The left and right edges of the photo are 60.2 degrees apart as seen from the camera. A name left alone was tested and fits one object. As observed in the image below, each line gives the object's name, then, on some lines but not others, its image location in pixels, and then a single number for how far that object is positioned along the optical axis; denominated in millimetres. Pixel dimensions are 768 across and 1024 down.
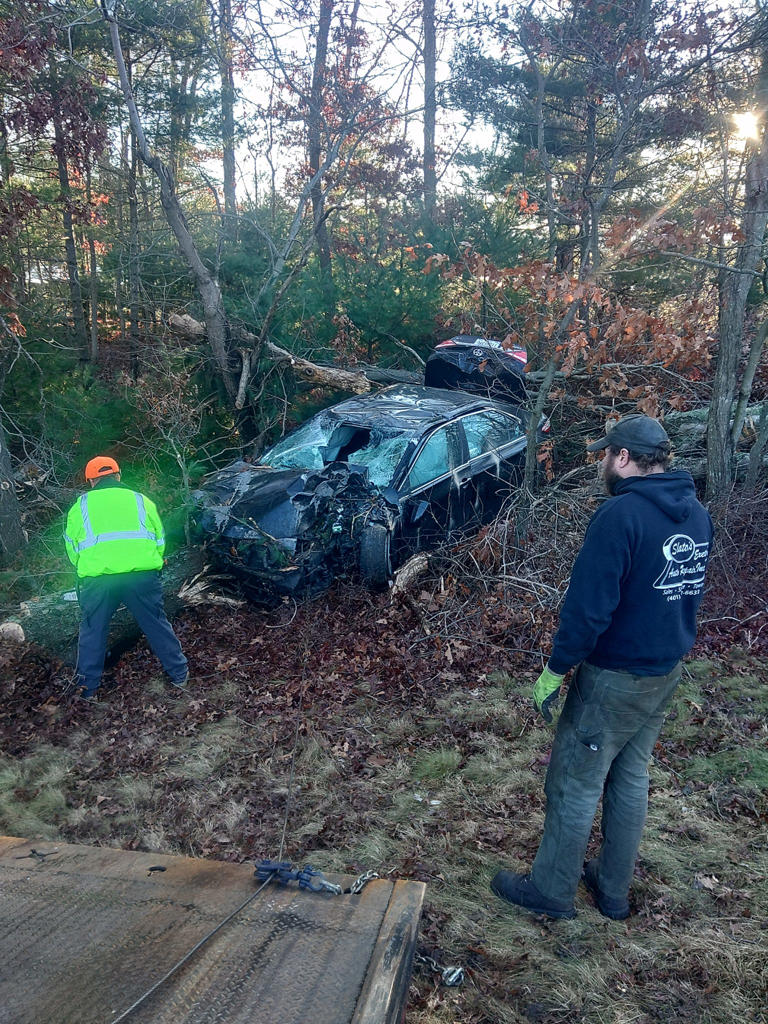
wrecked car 5801
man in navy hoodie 2602
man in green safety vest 4801
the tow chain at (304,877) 2262
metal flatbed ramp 1754
